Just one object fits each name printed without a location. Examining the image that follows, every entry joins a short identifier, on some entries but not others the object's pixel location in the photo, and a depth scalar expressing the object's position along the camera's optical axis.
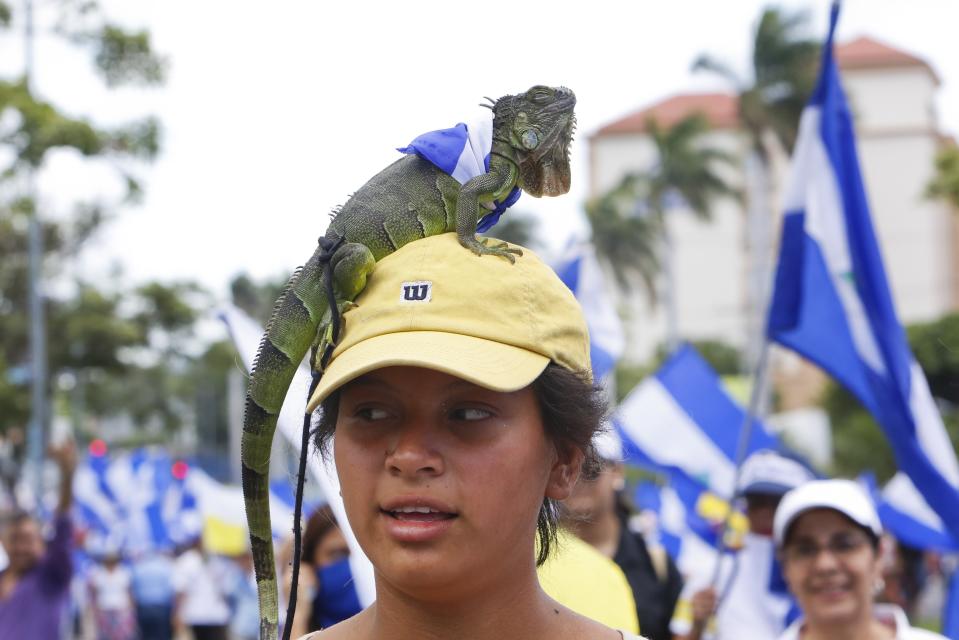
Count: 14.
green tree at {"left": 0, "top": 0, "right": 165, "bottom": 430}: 13.62
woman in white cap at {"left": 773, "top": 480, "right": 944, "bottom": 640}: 3.83
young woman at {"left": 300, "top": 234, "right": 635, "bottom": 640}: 1.81
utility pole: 18.22
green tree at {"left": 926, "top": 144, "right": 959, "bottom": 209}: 24.50
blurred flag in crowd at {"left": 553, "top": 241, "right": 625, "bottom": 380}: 7.30
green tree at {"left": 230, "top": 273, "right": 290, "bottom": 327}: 21.82
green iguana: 2.02
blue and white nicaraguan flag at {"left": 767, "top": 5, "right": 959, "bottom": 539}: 5.35
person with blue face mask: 4.41
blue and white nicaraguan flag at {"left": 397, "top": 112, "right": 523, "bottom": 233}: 2.10
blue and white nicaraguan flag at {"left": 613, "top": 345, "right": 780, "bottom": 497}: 7.96
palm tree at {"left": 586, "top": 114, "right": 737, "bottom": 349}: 45.03
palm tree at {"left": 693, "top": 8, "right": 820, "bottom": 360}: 36.22
